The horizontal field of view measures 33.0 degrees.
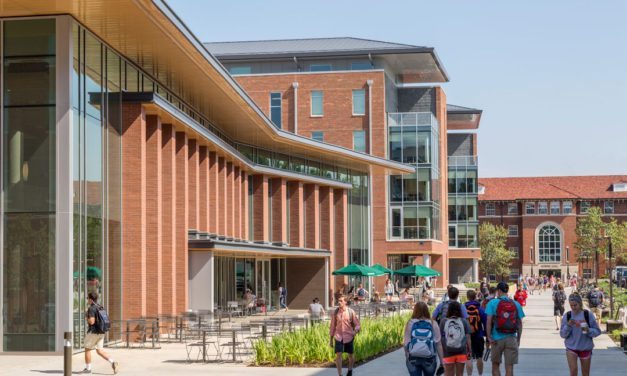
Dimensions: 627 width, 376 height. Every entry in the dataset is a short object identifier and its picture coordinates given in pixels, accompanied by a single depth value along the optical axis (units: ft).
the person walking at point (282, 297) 171.85
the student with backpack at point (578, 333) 51.67
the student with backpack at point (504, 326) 54.34
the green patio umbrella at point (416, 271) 165.17
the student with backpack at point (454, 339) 49.67
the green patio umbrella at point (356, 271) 158.10
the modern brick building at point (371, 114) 238.27
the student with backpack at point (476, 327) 58.29
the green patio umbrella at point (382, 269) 171.69
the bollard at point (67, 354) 52.01
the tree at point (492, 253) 387.75
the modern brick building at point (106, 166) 82.74
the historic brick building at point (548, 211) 424.46
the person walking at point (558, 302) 115.44
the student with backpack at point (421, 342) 45.64
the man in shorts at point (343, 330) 61.87
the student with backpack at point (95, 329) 68.80
